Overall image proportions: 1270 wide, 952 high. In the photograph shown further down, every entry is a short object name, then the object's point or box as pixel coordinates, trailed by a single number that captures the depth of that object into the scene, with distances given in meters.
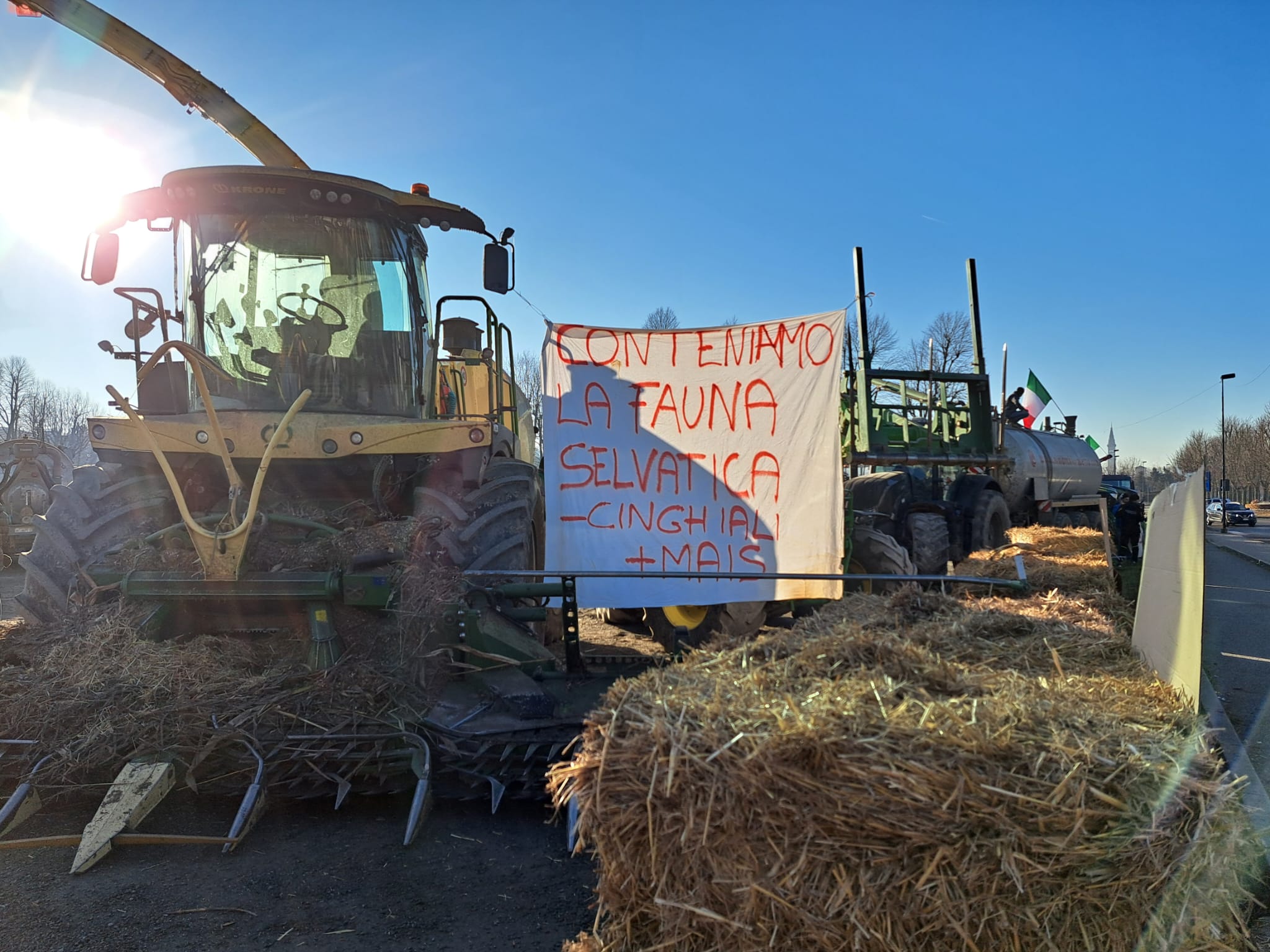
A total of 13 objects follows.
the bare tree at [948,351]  37.38
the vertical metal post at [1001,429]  11.05
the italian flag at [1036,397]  17.16
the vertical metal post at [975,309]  11.19
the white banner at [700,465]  5.32
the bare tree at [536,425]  12.79
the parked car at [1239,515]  42.50
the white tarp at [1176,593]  2.78
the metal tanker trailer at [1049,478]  12.44
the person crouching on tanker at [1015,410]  13.57
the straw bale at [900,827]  1.82
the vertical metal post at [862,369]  10.01
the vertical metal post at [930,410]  10.42
